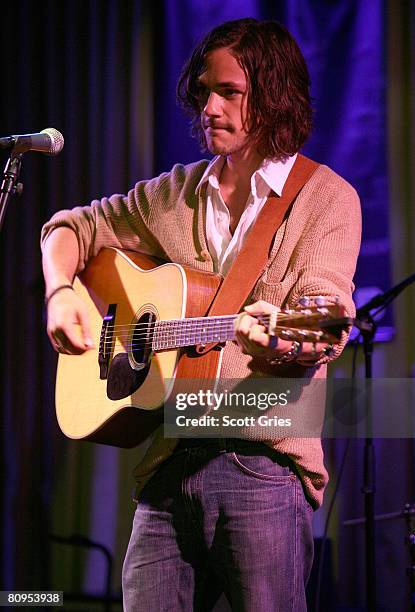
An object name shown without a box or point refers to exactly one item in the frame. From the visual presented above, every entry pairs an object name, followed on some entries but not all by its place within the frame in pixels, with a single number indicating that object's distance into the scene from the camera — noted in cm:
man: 759
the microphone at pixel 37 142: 773
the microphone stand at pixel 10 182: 772
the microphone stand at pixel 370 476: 806
